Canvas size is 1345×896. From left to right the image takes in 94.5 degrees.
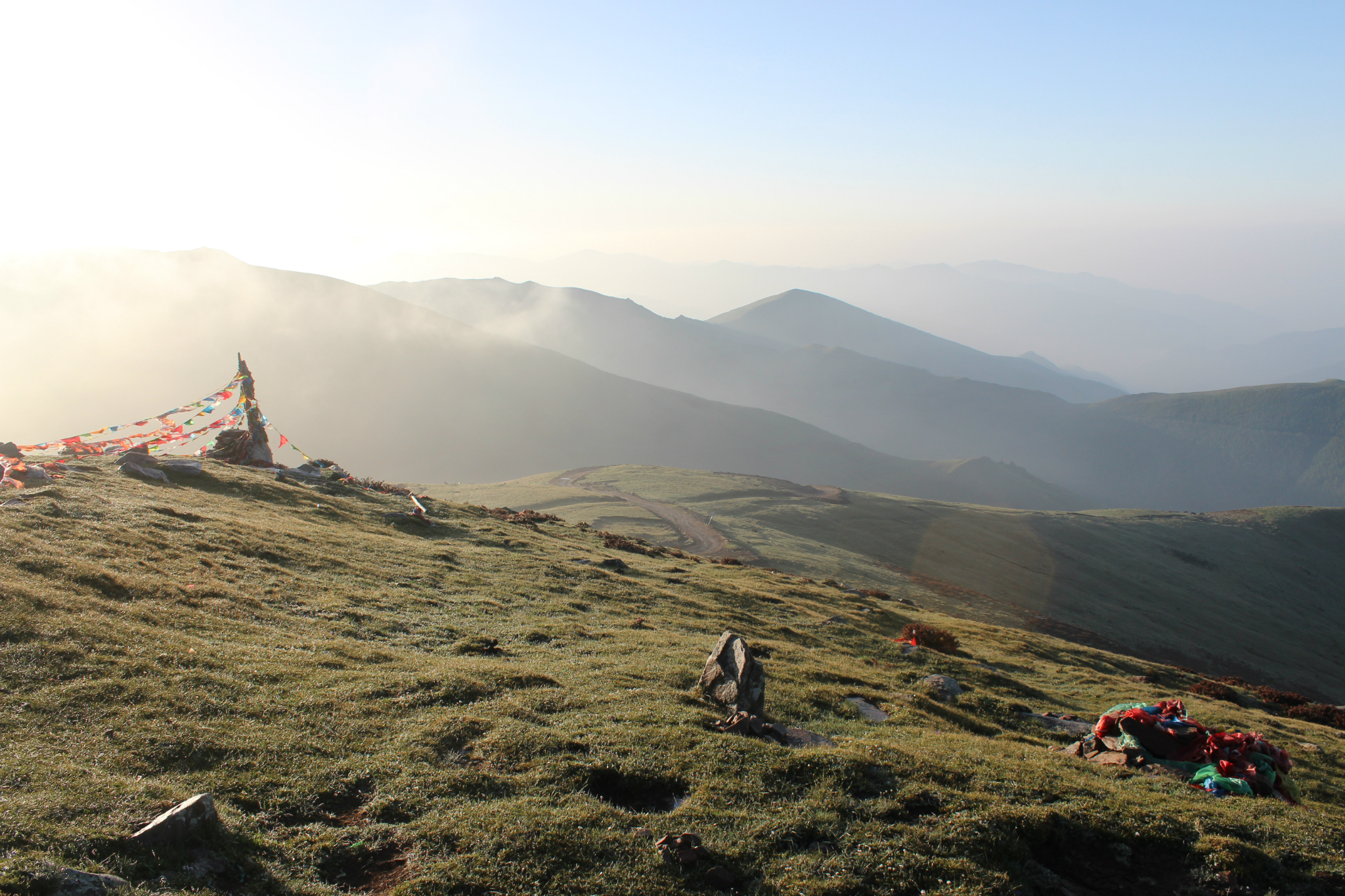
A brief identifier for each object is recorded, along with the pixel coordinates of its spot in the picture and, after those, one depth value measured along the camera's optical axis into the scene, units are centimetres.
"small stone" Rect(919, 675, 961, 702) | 2330
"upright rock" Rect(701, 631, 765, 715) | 1666
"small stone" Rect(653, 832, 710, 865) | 1006
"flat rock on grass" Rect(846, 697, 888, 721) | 1923
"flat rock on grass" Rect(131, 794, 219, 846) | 881
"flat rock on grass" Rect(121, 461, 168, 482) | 3109
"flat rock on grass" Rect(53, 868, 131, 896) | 761
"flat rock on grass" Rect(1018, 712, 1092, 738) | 2166
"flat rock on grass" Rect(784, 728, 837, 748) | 1552
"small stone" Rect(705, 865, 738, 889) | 977
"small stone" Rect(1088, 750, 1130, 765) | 1625
